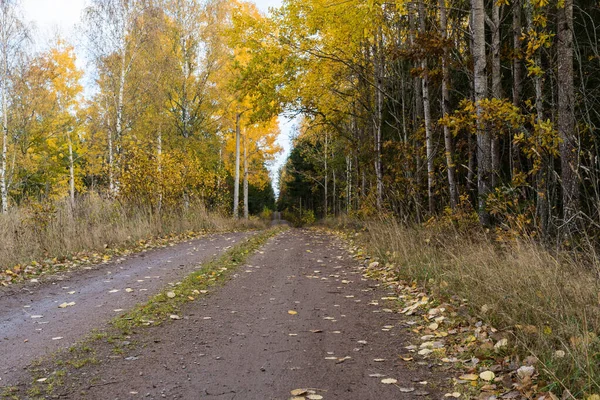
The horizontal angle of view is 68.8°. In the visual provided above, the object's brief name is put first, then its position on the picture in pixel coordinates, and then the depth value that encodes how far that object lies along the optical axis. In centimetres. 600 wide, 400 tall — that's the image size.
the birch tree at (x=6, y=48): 1703
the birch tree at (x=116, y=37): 1789
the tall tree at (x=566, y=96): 616
